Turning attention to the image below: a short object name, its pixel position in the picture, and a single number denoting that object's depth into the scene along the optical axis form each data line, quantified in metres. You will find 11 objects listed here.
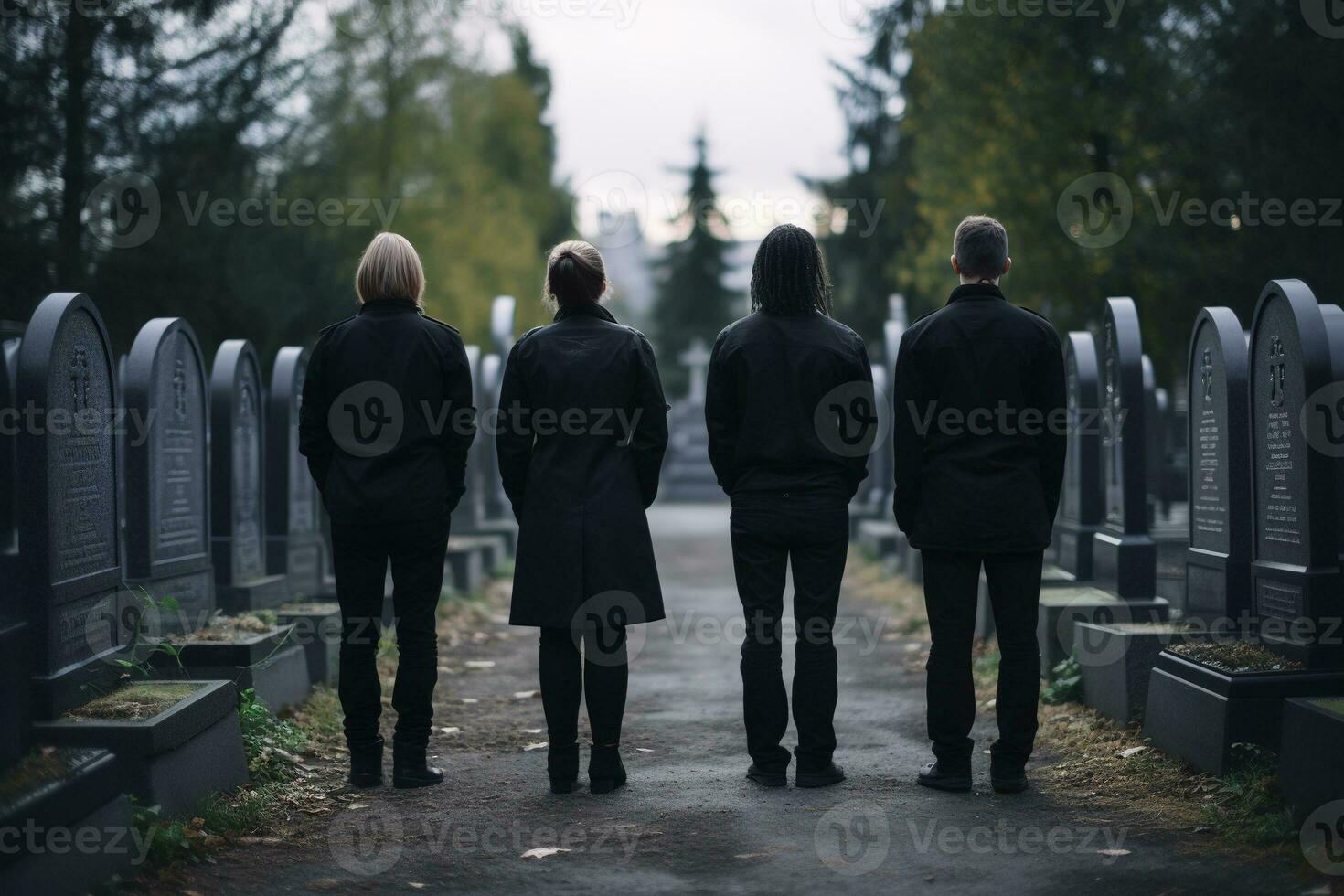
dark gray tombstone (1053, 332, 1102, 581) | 8.10
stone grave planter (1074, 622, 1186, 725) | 5.88
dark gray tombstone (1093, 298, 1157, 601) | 7.18
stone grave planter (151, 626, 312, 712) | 5.97
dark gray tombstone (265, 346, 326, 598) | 8.41
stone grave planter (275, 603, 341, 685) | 7.21
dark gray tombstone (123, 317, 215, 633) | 6.48
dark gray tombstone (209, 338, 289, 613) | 7.63
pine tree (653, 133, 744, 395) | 51.44
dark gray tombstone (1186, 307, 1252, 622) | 5.97
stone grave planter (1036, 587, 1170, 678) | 6.87
